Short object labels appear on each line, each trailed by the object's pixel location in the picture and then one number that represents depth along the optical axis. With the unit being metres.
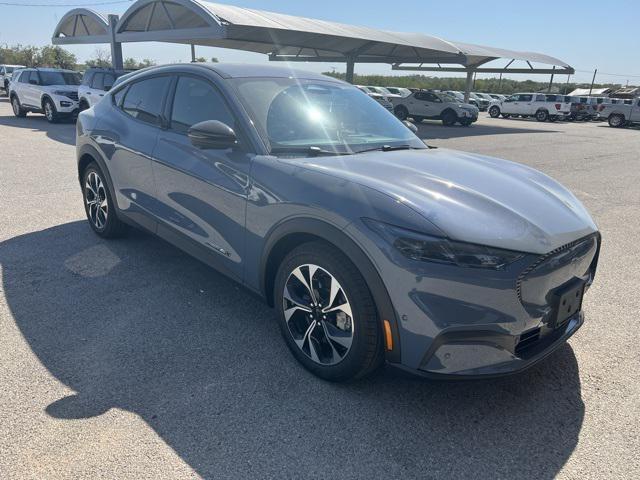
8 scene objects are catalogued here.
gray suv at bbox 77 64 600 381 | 2.22
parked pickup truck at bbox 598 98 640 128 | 27.95
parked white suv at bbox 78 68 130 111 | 14.91
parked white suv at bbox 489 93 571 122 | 31.36
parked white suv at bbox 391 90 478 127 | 24.09
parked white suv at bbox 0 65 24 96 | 28.48
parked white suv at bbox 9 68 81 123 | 16.12
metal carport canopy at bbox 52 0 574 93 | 16.50
